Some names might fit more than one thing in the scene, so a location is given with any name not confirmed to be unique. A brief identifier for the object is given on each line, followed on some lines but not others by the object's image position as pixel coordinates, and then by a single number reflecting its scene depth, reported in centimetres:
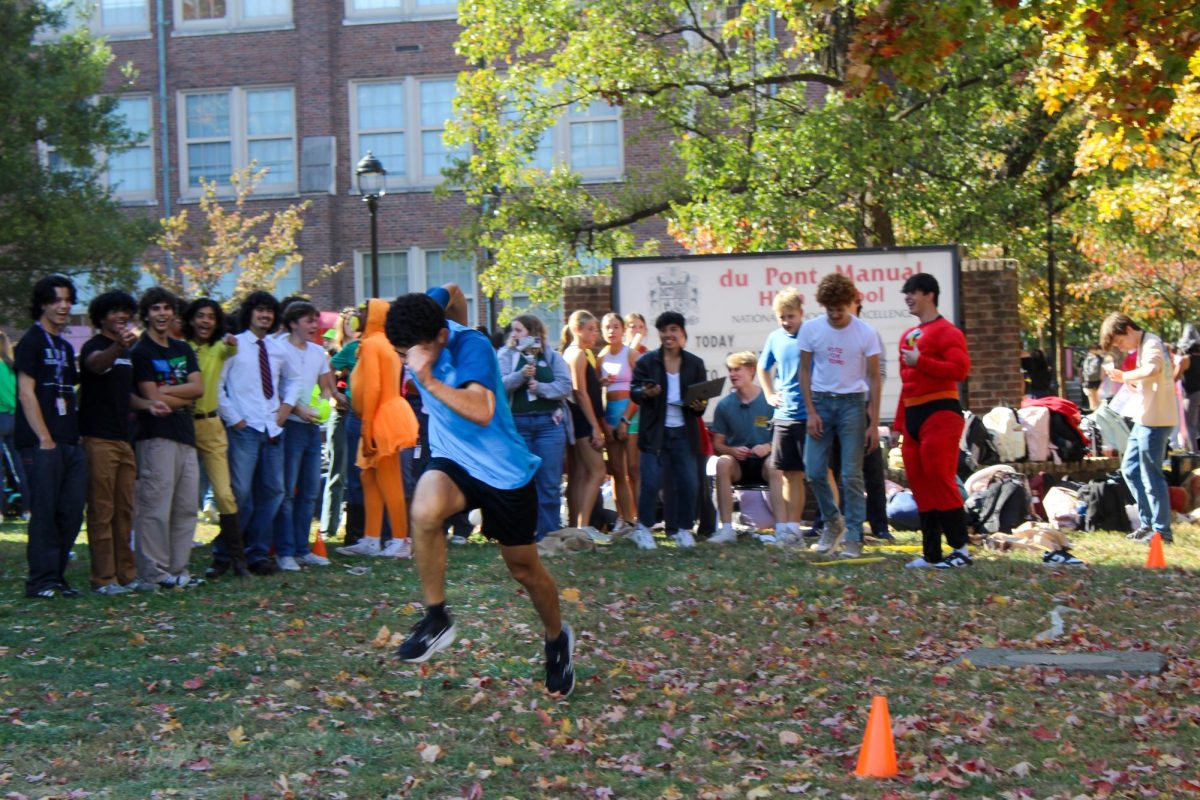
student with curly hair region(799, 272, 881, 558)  1205
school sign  1692
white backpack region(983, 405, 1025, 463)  1636
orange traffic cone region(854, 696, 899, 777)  614
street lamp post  2267
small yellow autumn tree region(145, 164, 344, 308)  3319
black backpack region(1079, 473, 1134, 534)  1464
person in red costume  1103
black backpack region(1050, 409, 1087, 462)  1684
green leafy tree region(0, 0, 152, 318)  1864
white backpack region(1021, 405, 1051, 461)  1656
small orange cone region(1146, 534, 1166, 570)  1197
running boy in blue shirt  721
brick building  3475
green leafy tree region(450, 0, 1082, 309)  2183
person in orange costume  1241
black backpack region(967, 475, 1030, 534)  1420
